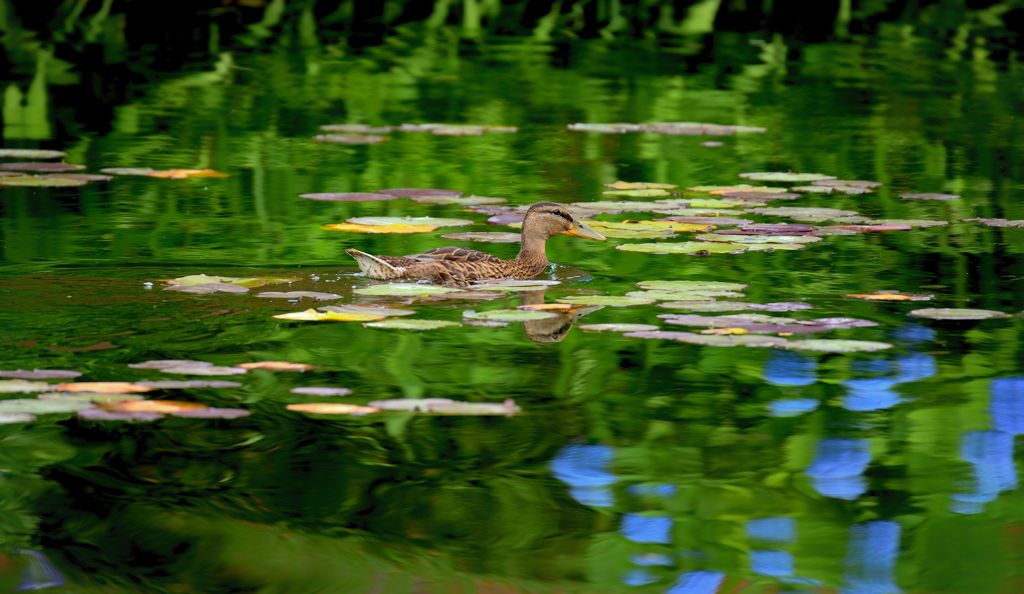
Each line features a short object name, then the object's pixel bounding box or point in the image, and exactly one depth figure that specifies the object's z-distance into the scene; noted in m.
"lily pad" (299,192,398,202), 19.97
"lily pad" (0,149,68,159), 22.42
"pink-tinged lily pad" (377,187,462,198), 20.31
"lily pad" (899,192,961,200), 20.62
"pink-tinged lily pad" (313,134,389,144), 24.73
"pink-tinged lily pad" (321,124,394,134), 25.91
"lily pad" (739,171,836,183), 21.12
